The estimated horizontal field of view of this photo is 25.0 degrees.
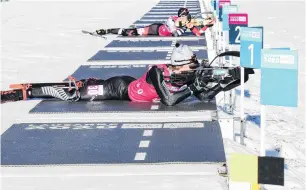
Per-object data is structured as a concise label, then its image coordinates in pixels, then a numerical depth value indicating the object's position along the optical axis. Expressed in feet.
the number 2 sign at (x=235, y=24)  38.27
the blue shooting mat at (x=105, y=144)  26.02
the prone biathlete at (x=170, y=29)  61.72
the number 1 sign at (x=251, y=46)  27.76
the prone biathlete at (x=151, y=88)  33.37
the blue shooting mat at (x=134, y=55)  54.34
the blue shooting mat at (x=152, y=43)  63.63
